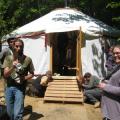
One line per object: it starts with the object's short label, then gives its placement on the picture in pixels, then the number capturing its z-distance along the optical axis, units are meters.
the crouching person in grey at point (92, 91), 3.67
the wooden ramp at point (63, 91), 3.86
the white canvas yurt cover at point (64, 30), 4.45
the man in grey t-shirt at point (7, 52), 2.51
